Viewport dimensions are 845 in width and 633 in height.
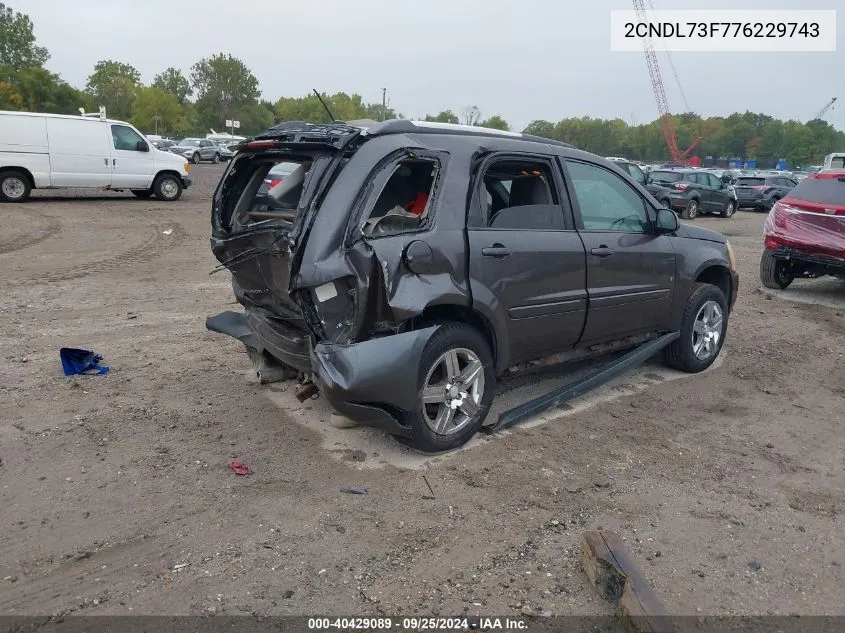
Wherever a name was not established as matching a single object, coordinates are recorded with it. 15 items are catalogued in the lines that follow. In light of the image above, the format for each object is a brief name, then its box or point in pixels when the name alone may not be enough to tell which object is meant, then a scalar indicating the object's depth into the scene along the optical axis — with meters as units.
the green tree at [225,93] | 91.25
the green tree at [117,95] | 79.88
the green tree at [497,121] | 95.09
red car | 9.01
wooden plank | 2.62
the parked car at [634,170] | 20.31
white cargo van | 15.52
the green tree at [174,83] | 102.06
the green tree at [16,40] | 75.62
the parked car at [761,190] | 26.08
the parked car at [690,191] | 20.95
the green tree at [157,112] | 74.44
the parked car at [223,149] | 44.06
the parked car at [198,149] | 42.03
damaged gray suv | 3.76
